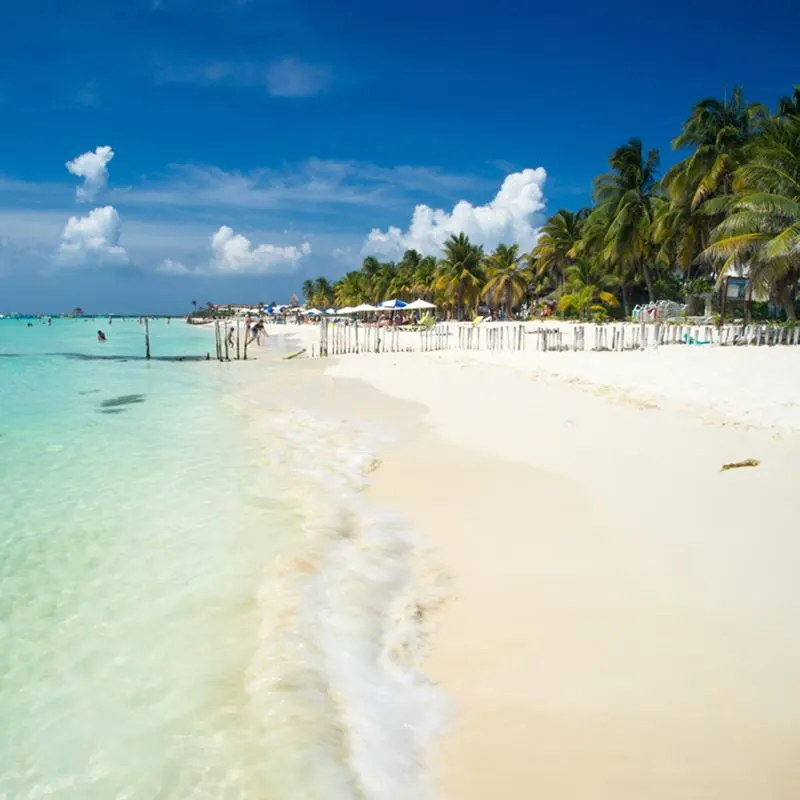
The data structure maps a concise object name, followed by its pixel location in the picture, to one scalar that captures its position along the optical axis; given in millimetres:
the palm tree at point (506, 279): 45219
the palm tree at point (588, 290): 35562
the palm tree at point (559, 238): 45469
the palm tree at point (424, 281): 59969
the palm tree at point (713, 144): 27672
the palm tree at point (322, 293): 107112
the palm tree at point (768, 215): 19016
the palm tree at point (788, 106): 25603
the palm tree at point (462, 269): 47281
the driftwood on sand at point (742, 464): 6410
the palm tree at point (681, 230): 29719
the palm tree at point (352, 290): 78312
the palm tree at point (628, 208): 34656
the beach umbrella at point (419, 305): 42812
